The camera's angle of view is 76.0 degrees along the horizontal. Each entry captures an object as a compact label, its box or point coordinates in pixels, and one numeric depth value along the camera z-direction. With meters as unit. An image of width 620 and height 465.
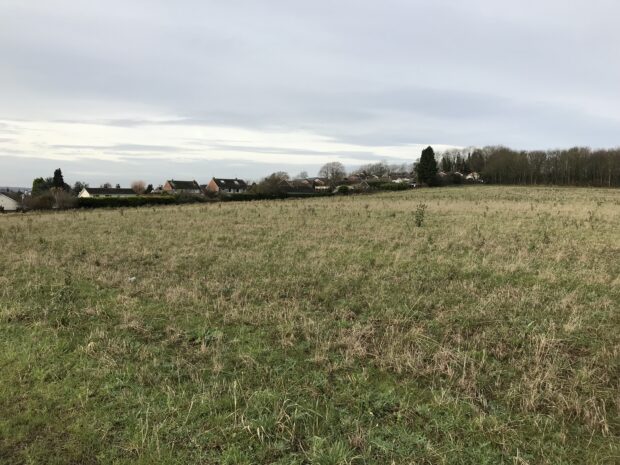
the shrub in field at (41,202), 50.40
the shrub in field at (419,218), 19.27
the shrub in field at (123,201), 47.16
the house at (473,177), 104.44
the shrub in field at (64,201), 47.03
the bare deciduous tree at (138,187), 114.25
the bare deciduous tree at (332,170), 145.88
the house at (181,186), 115.56
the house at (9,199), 77.55
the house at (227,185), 114.38
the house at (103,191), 102.06
